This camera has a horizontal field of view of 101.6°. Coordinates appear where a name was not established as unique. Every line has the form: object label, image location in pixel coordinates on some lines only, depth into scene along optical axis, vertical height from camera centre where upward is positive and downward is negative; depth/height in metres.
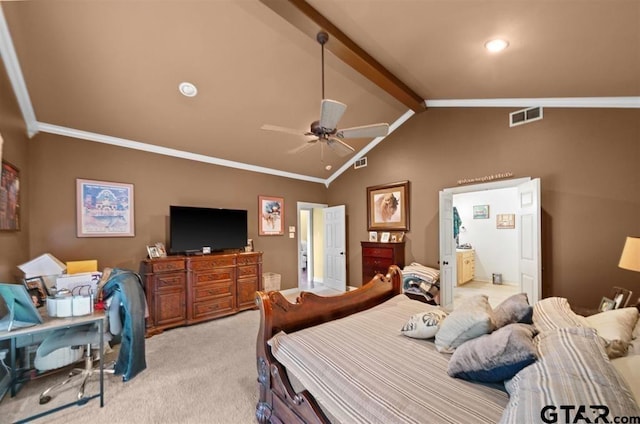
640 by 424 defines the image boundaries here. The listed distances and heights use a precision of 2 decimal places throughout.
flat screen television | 4.09 -0.28
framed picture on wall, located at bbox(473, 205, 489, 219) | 6.92 -0.08
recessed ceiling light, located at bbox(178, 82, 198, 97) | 3.17 +1.54
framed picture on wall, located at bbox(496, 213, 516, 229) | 6.46 -0.29
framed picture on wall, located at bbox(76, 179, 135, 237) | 3.62 +0.07
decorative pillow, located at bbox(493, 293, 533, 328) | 1.72 -0.71
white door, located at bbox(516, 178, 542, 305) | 3.19 -0.39
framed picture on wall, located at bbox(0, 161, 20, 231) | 2.41 +0.16
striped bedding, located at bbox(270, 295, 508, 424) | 1.13 -0.88
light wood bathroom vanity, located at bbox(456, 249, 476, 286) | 6.43 -1.44
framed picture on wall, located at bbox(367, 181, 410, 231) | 4.98 +0.07
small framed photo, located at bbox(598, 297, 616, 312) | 2.19 -0.84
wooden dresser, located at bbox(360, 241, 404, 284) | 4.81 -0.88
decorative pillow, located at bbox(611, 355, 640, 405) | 1.03 -0.72
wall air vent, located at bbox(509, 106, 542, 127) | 3.54 +1.29
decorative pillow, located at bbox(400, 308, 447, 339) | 1.81 -0.82
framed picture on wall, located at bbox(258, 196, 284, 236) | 5.48 -0.09
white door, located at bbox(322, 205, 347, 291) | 6.01 -0.90
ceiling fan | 2.32 +0.85
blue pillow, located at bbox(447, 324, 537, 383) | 1.23 -0.73
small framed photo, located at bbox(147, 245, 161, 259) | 3.90 -0.59
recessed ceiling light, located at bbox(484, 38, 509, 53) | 2.39 +1.54
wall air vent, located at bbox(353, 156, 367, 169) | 5.73 +1.06
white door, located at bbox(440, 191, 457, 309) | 4.30 -0.77
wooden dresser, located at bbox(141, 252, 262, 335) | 3.68 -1.16
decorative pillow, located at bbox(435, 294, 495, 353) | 1.58 -0.73
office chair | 2.22 -1.15
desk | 1.89 -0.86
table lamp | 2.09 -0.39
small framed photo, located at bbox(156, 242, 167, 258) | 3.98 -0.57
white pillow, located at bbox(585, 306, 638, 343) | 1.47 -0.71
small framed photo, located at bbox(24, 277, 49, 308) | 2.48 -0.73
